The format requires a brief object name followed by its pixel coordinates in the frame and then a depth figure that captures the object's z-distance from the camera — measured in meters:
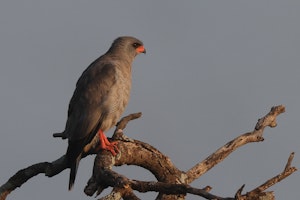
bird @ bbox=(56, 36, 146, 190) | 18.70
